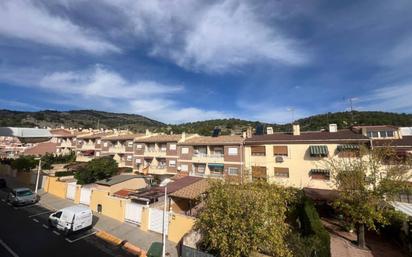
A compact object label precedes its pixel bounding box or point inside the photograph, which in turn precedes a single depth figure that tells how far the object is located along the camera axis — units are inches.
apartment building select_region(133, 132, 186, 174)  1759.4
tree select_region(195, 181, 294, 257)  521.7
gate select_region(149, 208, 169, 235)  784.9
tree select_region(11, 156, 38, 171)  1690.5
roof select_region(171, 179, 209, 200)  873.4
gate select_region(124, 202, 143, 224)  853.2
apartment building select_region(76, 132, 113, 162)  2331.4
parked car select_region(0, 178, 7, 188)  1436.8
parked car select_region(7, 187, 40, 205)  1037.8
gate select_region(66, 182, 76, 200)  1172.6
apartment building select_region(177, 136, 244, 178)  1476.4
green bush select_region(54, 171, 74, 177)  1769.8
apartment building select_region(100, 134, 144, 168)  2035.6
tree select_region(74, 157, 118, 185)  1485.0
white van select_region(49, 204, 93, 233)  757.3
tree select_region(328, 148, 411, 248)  676.7
